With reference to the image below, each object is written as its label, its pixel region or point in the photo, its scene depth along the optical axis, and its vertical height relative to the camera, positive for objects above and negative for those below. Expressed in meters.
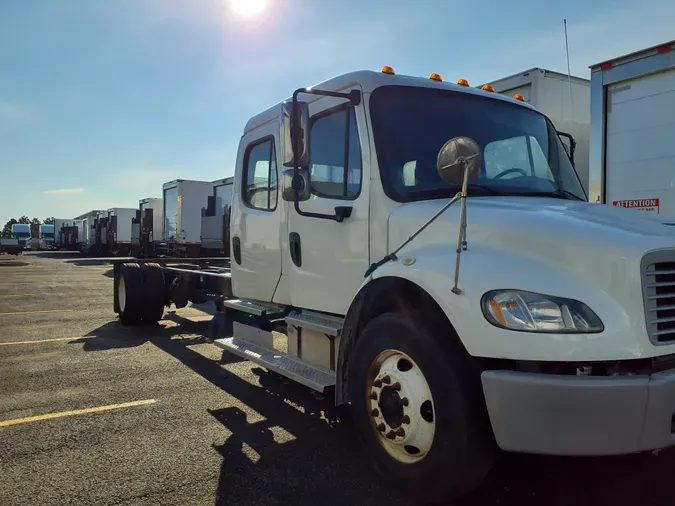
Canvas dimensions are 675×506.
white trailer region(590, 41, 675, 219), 5.54 +1.14
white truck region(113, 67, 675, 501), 2.42 -0.26
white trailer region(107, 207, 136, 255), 38.34 +0.78
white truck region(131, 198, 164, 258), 31.98 +0.77
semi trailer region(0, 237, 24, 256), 50.31 -0.75
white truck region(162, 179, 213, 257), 25.98 +1.20
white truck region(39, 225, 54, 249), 69.88 -0.02
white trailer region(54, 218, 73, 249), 65.50 +0.82
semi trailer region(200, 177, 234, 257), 24.14 +0.80
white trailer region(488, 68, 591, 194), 6.15 +1.63
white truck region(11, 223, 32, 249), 63.00 +0.45
